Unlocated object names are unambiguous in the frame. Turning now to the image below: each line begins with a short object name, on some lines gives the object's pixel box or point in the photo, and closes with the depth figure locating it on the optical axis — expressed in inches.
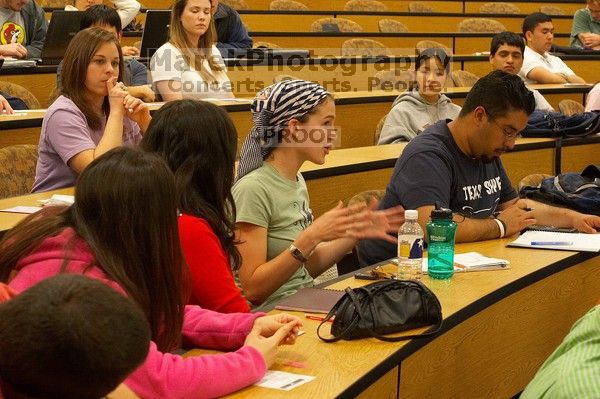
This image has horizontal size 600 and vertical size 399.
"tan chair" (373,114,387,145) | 293.7
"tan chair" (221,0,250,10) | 484.2
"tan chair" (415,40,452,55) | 460.5
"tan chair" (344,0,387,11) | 536.7
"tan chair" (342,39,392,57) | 433.3
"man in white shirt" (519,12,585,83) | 393.0
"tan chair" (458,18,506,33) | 537.6
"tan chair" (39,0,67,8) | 406.6
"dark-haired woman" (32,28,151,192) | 208.7
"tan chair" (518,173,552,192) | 218.7
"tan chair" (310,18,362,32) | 478.0
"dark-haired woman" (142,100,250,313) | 126.1
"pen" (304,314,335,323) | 126.8
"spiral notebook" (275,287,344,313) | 130.7
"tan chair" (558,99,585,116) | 351.7
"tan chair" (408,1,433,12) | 564.8
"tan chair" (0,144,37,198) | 211.0
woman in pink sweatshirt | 97.3
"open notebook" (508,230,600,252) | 170.3
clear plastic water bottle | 144.7
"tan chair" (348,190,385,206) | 194.2
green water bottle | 147.9
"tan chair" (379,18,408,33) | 502.5
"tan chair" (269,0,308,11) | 501.2
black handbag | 117.9
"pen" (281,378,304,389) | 102.4
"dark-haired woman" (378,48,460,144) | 278.2
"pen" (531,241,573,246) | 171.6
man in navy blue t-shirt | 174.2
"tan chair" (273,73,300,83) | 341.1
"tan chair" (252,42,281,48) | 391.9
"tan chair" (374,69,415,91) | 366.1
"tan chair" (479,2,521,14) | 585.3
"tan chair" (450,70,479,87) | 381.6
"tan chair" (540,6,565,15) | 595.9
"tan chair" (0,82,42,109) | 273.4
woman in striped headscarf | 148.9
